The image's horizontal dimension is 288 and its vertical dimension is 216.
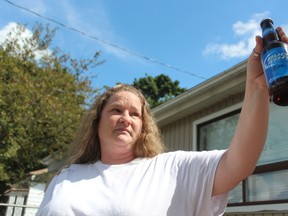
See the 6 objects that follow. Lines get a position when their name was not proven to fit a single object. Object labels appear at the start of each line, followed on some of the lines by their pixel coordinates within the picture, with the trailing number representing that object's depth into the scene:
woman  1.41
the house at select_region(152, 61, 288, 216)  4.72
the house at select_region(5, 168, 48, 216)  14.80
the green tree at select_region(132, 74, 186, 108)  33.97
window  4.66
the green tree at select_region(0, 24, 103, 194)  12.81
